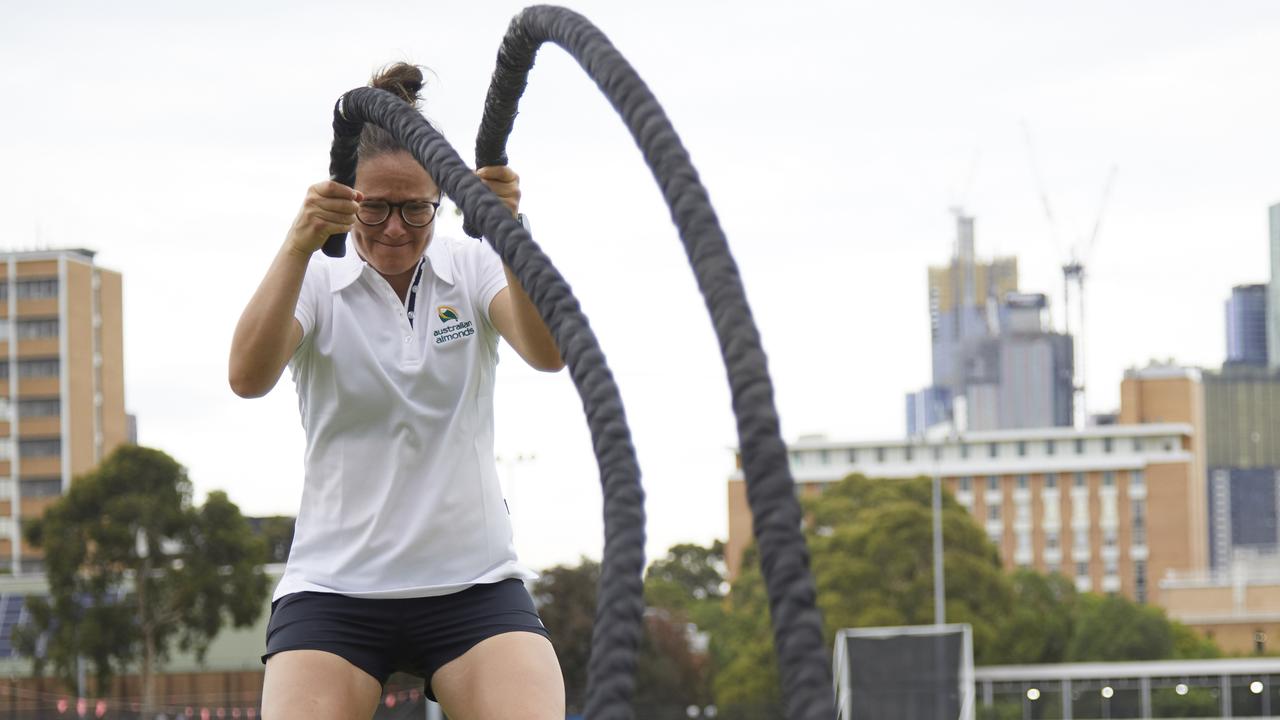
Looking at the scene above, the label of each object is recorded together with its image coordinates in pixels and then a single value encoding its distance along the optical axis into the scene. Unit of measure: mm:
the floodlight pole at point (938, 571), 46594
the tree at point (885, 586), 48062
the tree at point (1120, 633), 65663
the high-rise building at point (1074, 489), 114750
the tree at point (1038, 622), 51312
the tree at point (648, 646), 46594
